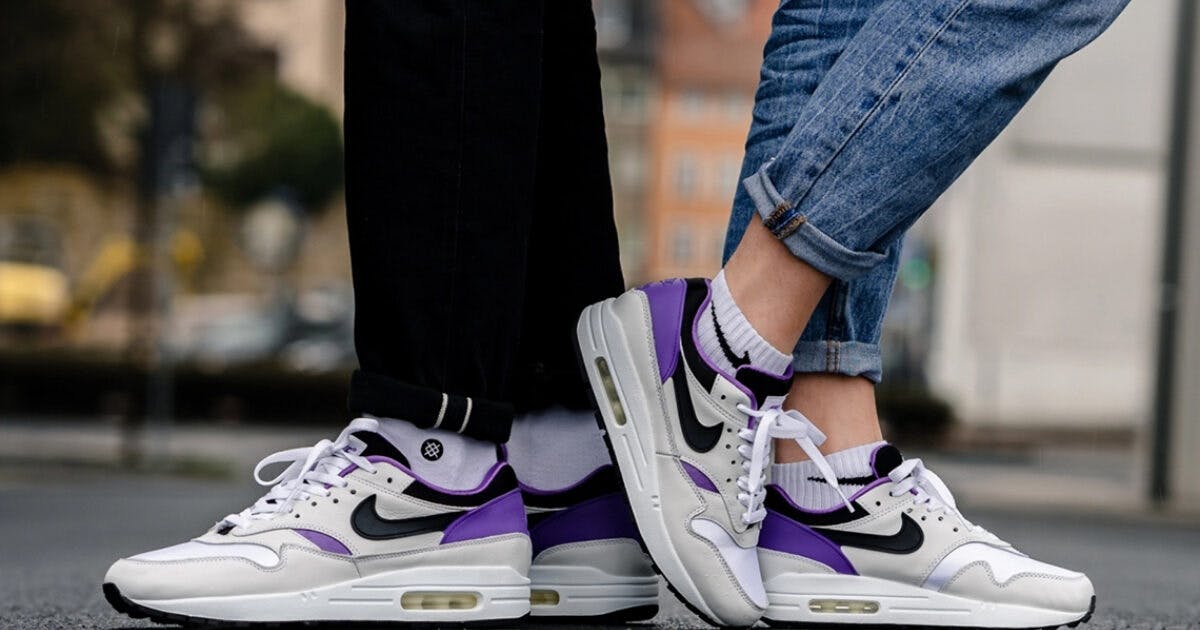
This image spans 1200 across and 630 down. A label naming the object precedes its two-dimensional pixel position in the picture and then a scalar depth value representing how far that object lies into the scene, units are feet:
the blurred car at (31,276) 74.33
